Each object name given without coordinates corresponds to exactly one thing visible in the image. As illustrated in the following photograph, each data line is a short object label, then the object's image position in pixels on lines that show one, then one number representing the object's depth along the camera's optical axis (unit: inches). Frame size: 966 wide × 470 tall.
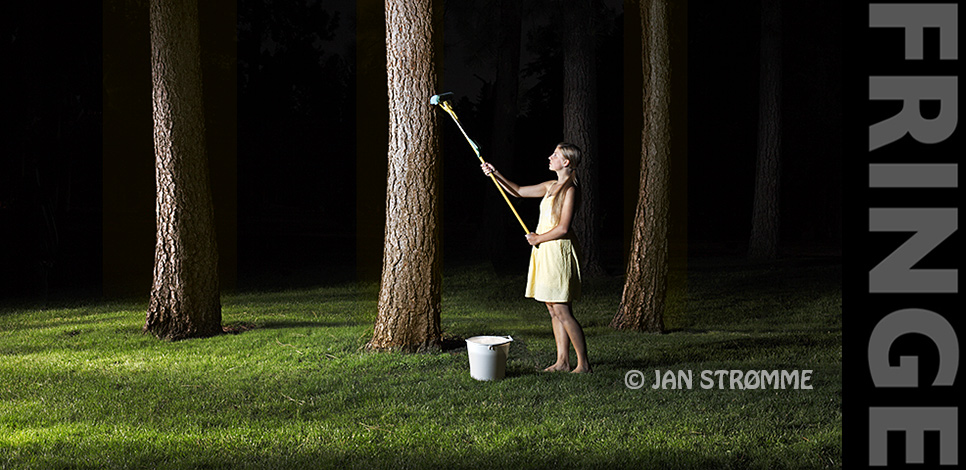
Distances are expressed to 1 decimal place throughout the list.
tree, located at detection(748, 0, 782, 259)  783.7
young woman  260.7
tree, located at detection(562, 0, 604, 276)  616.4
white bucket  262.8
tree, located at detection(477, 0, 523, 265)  793.6
